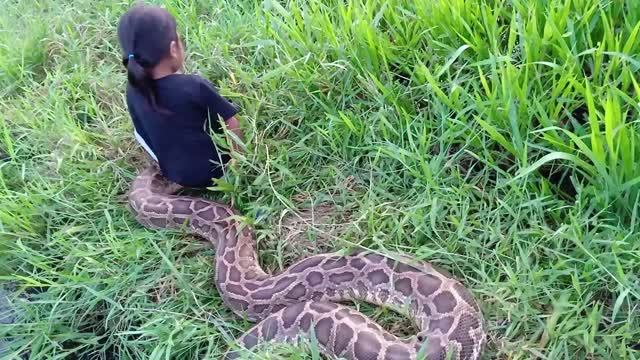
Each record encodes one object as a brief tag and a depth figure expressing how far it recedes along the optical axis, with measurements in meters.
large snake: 2.75
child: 3.21
